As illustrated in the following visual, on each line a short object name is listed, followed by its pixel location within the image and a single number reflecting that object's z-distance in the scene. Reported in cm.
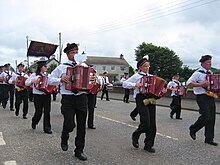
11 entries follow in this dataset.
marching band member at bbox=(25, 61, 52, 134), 768
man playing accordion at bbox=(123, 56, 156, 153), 588
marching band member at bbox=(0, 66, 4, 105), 1333
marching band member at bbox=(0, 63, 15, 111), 1290
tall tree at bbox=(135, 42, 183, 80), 6894
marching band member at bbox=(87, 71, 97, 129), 865
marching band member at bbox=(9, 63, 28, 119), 1014
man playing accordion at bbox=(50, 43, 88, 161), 534
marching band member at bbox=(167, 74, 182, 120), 1117
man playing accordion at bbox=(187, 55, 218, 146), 672
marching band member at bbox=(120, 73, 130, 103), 1825
